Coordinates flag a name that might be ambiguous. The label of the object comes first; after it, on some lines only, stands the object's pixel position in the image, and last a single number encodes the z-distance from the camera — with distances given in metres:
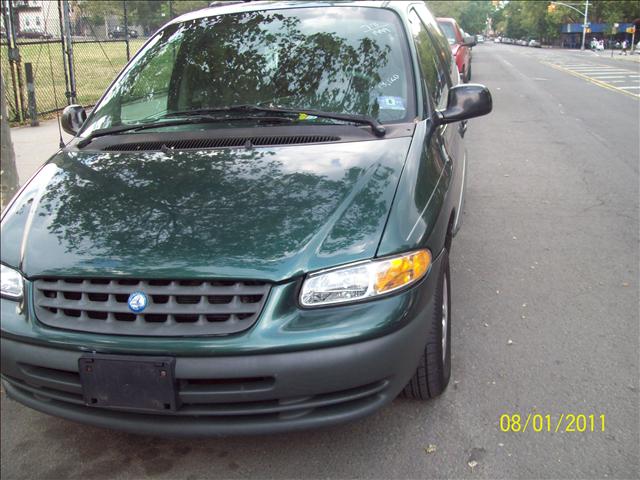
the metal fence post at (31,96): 11.00
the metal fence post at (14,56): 10.81
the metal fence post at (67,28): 7.81
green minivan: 2.41
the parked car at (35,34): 13.41
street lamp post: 77.62
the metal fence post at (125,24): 14.12
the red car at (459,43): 13.89
